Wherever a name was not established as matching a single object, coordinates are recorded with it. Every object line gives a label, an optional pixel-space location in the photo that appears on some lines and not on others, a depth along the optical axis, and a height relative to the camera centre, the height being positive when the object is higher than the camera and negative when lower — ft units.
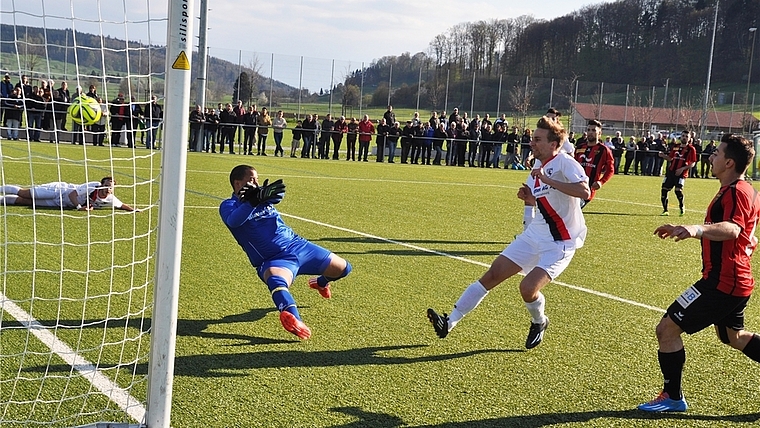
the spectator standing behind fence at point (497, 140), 100.32 +0.18
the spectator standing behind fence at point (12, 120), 57.29 -0.88
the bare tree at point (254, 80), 135.64 +9.04
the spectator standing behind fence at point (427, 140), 97.09 -0.41
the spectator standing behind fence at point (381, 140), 96.27 -0.79
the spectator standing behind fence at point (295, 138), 93.34 -1.25
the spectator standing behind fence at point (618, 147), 106.01 +0.36
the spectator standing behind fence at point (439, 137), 97.33 +0.07
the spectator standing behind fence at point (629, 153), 106.52 -0.48
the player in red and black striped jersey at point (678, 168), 51.52 -1.09
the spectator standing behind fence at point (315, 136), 93.45 -0.83
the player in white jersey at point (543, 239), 17.35 -2.40
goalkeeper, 17.39 -3.06
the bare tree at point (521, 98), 172.39 +11.47
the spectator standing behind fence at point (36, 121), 51.01 -0.73
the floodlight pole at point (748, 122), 186.61 +9.84
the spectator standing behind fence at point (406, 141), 96.75 -0.76
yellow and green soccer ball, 30.50 +0.14
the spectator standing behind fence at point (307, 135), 93.04 -0.72
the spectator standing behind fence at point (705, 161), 109.19 -1.04
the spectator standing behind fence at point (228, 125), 87.97 -0.16
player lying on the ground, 31.94 -3.86
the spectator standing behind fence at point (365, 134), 92.94 -0.09
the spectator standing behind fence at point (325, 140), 92.99 -1.24
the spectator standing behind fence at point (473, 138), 100.37 +0.26
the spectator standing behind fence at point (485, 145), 100.89 -0.61
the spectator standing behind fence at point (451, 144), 99.66 -0.80
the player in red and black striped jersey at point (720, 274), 13.78 -2.31
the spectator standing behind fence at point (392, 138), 95.61 -0.47
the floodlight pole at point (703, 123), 148.58 +7.46
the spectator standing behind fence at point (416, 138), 96.94 -0.22
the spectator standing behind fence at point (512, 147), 100.63 -0.65
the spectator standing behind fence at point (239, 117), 90.32 +1.05
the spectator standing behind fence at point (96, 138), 63.62 -2.30
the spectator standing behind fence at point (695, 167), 105.70 -1.98
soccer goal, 10.23 -4.84
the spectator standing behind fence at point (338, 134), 92.45 -0.42
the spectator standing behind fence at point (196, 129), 83.35 -0.79
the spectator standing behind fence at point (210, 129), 86.73 -0.69
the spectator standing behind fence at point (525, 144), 102.17 -0.12
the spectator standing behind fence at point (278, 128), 90.94 -0.10
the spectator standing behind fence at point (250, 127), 89.61 -0.16
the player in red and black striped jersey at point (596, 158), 35.28 -0.54
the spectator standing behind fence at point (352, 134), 92.55 -0.26
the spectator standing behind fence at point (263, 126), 90.97 +0.07
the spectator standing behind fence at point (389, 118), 97.76 +2.30
